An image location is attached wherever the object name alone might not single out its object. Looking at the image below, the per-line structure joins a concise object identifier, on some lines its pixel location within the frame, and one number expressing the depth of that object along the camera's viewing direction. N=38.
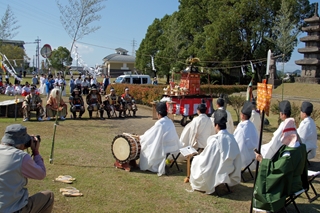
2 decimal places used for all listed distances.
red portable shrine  13.31
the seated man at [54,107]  13.20
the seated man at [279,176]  4.46
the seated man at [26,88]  21.34
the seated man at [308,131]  7.54
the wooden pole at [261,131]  4.26
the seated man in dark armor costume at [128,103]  15.30
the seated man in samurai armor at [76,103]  14.00
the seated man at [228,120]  8.60
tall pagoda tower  30.12
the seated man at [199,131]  7.47
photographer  3.43
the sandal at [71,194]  5.56
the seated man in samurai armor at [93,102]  14.31
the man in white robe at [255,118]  9.27
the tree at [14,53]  38.96
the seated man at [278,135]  5.91
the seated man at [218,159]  5.79
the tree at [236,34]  32.09
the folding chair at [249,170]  6.89
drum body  6.90
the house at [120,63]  65.00
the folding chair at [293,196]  4.72
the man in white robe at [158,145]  6.98
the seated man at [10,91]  24.06
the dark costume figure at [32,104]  12.98
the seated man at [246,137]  7.00
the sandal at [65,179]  6.23
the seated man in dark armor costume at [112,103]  14.75
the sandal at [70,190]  5.70
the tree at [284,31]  20.06
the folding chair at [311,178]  5.44
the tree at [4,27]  19.04
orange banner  4.55
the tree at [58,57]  48.66
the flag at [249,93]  11.60
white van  28.02
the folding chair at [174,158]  7.22
